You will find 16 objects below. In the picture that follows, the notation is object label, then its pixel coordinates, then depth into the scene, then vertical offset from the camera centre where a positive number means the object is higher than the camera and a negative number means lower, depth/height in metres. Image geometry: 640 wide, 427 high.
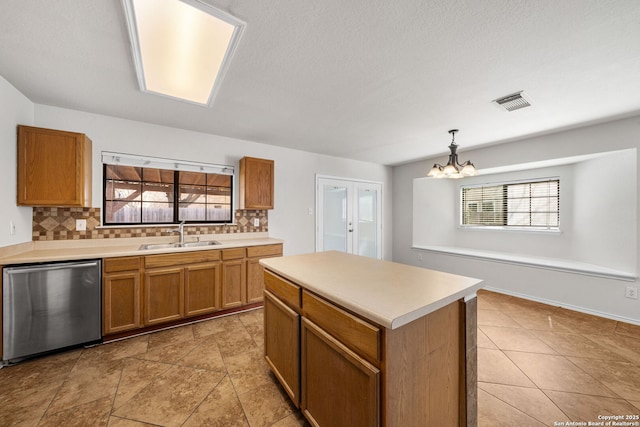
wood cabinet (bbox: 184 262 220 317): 2.76 -0.89
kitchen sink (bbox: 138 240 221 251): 2.85 -0.40
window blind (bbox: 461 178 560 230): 3.95 +0.17
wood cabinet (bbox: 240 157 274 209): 3.43 +0.44
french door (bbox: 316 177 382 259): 4.56 -0.05
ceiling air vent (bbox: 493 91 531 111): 2.24 +1.10
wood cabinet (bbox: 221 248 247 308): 2.99 -0.83
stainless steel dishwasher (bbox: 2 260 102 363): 1.98 -0.83
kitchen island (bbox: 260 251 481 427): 0.96 -0.62
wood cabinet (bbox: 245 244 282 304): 3.17 -0.80
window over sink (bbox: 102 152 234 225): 2.87 +0.29
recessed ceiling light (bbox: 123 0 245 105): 1.37 +1.18
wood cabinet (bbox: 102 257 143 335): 2.35 -0.83
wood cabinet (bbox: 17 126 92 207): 2.23 +0.43
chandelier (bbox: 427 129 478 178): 2.83 +0.54
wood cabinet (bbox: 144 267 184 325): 2.54 -0.90
